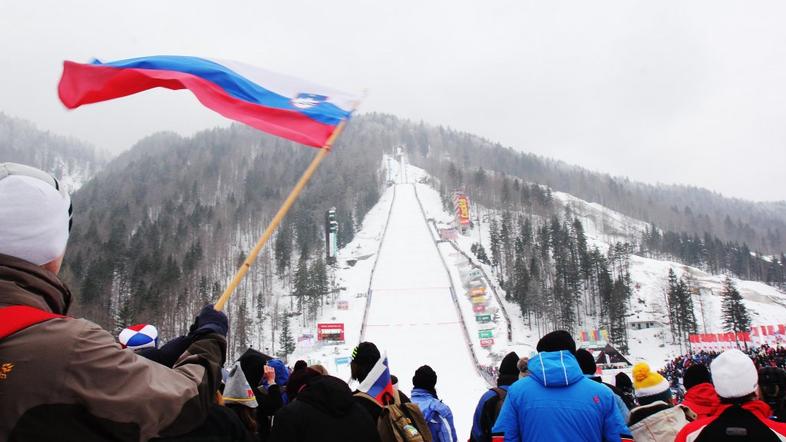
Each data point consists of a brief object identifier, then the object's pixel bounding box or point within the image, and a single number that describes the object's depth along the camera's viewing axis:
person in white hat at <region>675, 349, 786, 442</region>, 2.74
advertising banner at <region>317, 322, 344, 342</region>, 40.59
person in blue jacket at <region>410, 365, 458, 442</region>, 4.64
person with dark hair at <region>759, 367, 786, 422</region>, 4.04
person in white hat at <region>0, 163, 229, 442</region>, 1.22
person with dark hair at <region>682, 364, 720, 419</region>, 3.83
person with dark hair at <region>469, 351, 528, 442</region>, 4.61
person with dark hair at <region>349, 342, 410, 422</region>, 3.42
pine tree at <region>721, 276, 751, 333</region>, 43.22
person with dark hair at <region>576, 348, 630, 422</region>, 4.74
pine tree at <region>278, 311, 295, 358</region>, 41.03
